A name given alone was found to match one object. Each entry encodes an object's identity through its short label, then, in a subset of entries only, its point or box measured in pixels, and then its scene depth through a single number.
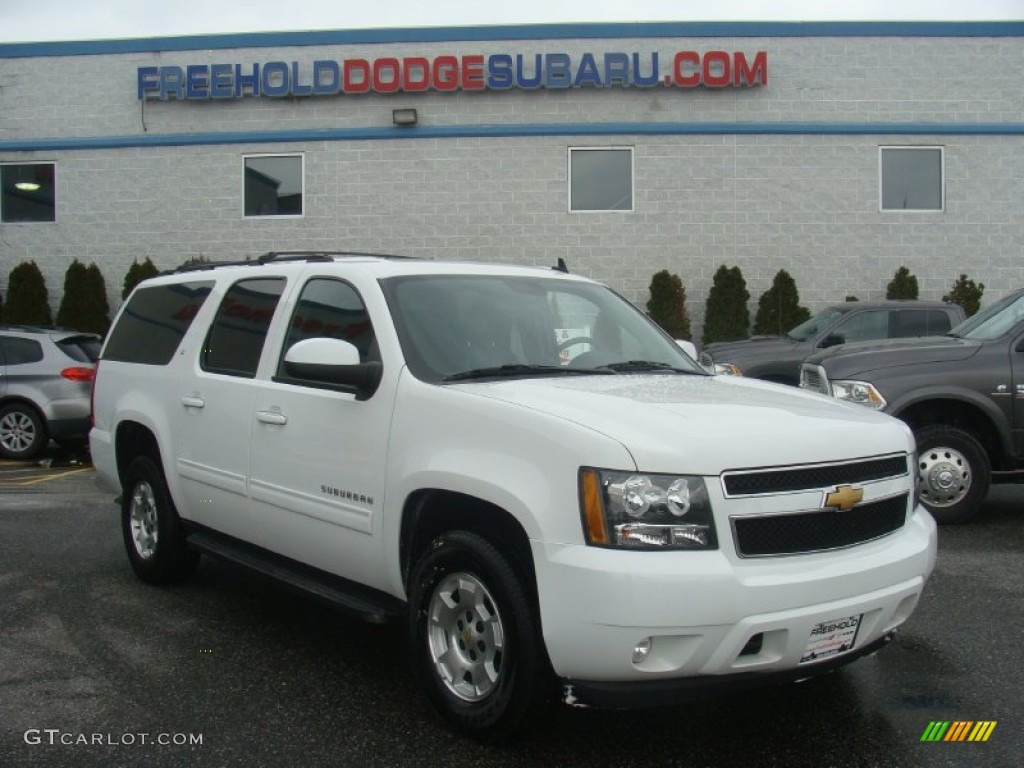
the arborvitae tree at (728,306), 16.59
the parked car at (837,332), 11.72
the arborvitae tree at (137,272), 17.44
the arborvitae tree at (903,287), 16.50
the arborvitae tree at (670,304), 16.52
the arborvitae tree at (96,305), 17.64
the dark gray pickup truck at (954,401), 7.41
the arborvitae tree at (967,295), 16.44
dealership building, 16.97
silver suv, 11.96
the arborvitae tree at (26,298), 17.78
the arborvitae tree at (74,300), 17.59
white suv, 3.23
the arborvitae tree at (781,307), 16.55
